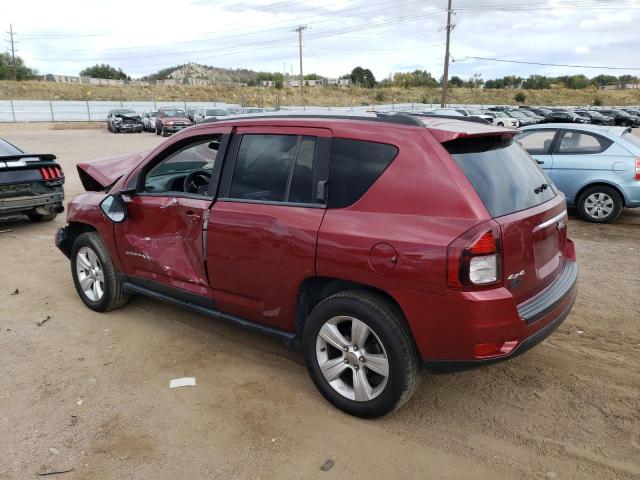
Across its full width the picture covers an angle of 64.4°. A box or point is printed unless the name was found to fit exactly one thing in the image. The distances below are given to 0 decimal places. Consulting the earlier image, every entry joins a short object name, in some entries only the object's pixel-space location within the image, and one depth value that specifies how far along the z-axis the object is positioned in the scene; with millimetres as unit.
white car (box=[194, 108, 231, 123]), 31859
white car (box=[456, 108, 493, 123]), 32103
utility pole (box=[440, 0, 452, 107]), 42812
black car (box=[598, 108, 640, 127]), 41562
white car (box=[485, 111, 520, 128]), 32150
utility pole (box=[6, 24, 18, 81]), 84444
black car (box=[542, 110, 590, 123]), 34281
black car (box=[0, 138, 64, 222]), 7469
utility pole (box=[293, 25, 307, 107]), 68625
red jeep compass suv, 2691
